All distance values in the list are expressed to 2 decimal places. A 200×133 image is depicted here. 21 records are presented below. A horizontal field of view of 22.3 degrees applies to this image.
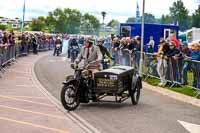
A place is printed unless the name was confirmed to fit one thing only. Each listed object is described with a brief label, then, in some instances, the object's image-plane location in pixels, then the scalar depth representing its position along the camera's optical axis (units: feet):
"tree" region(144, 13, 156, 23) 161.70
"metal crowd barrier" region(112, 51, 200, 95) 53.83
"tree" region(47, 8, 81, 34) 249.49
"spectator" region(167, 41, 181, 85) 58.20
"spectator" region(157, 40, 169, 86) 60.75
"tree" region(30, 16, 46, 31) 290.35
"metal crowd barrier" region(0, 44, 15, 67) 76.02
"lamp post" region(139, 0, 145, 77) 69.01
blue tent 106.73
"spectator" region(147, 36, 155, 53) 84.79
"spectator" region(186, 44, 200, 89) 52.47
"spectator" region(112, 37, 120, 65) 86.08
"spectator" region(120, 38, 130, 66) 77.49
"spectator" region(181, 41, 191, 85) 55.67
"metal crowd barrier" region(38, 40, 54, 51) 168.91
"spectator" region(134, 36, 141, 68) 72.79
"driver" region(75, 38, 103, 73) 43.62
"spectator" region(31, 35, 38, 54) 143.23
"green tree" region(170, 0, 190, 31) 335.26
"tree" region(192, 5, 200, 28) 316.50
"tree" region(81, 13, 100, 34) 200.52
